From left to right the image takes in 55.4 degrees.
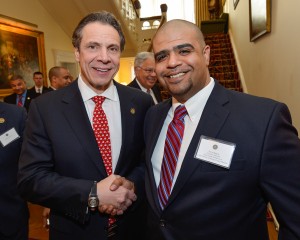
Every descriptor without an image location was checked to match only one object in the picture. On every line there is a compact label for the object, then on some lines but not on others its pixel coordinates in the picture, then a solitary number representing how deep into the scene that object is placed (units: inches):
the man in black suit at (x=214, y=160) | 42.1
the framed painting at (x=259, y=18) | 132.3
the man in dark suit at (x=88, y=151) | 50.8
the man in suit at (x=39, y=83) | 229.8
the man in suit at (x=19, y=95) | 207.0
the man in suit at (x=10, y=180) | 73.1
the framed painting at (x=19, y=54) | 236.2
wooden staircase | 252.1
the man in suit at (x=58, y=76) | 174.2
